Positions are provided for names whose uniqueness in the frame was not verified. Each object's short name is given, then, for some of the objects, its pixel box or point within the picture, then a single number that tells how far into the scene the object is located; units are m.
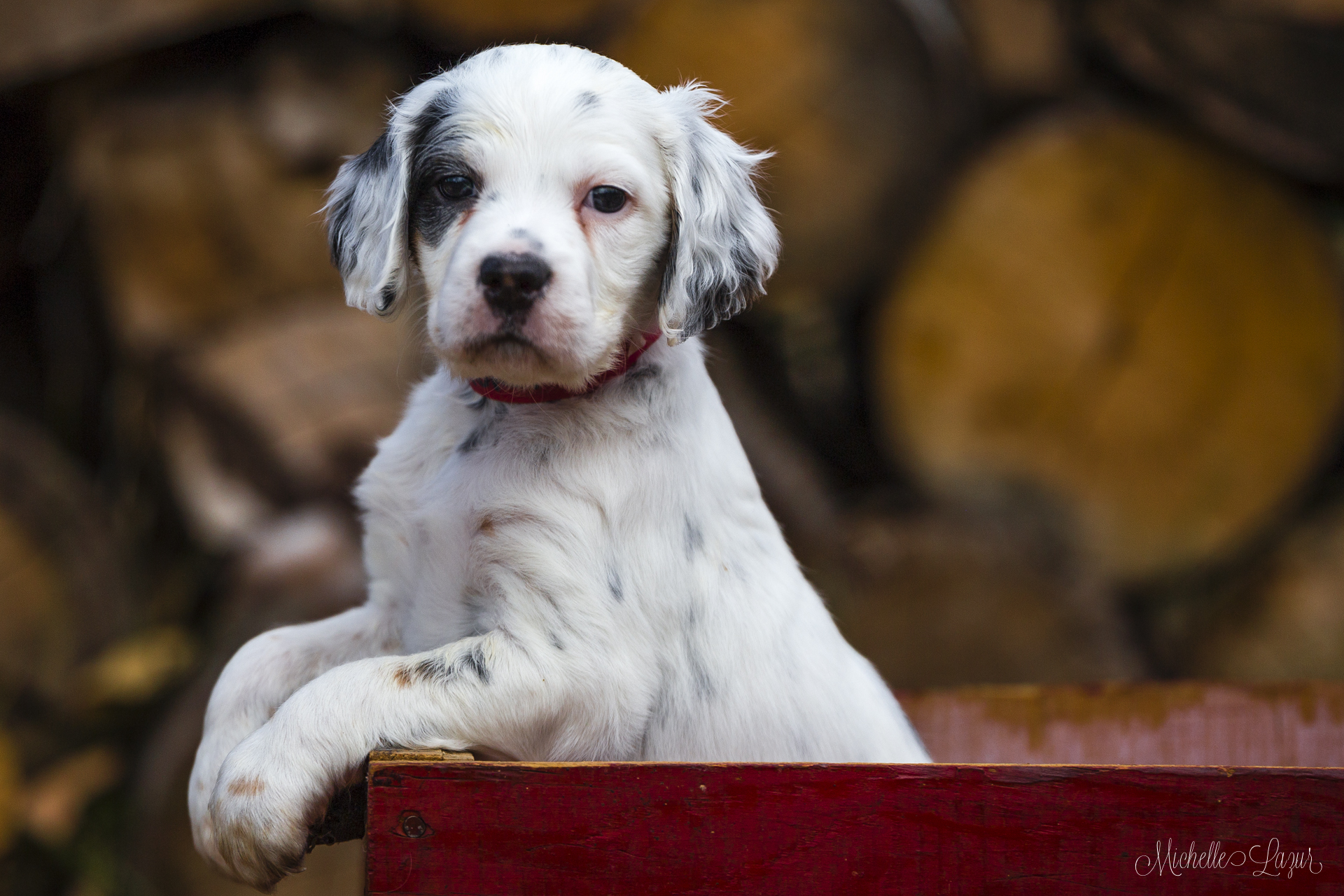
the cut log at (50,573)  4.11
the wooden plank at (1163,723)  2.71
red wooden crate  1.65
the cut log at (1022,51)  3.98
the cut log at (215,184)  4.23
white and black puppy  1.90
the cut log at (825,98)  3.70
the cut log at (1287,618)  4.27
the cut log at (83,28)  3.98
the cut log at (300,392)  3.91
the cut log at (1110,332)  3.89
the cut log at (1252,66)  3.62
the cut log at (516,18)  3.76
